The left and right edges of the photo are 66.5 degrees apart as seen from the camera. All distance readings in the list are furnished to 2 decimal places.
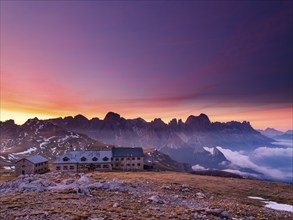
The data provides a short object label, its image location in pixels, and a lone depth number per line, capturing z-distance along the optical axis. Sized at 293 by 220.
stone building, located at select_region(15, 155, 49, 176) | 110.31
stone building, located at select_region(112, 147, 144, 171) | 127.75
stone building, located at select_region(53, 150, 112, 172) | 114.88
